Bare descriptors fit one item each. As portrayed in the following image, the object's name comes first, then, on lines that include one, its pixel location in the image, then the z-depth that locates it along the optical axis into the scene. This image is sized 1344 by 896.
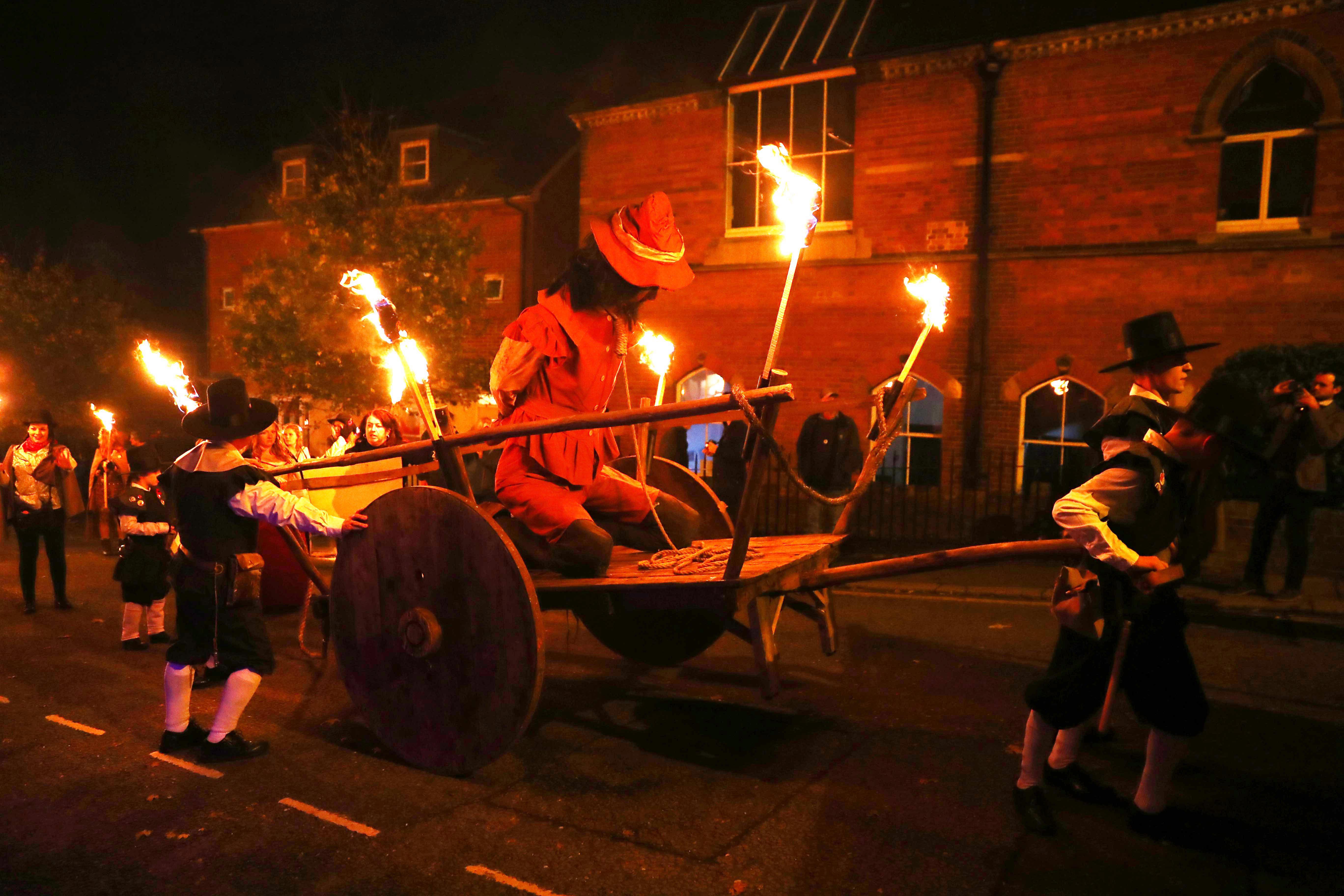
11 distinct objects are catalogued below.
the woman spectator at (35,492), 7.25
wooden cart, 3.30
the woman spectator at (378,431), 6.93
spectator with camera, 7.23
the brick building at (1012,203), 10.34
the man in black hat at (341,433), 7.90
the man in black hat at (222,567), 4.12
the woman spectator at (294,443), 7.72
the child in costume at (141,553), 6.11
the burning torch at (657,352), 4.96
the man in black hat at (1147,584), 3.03
